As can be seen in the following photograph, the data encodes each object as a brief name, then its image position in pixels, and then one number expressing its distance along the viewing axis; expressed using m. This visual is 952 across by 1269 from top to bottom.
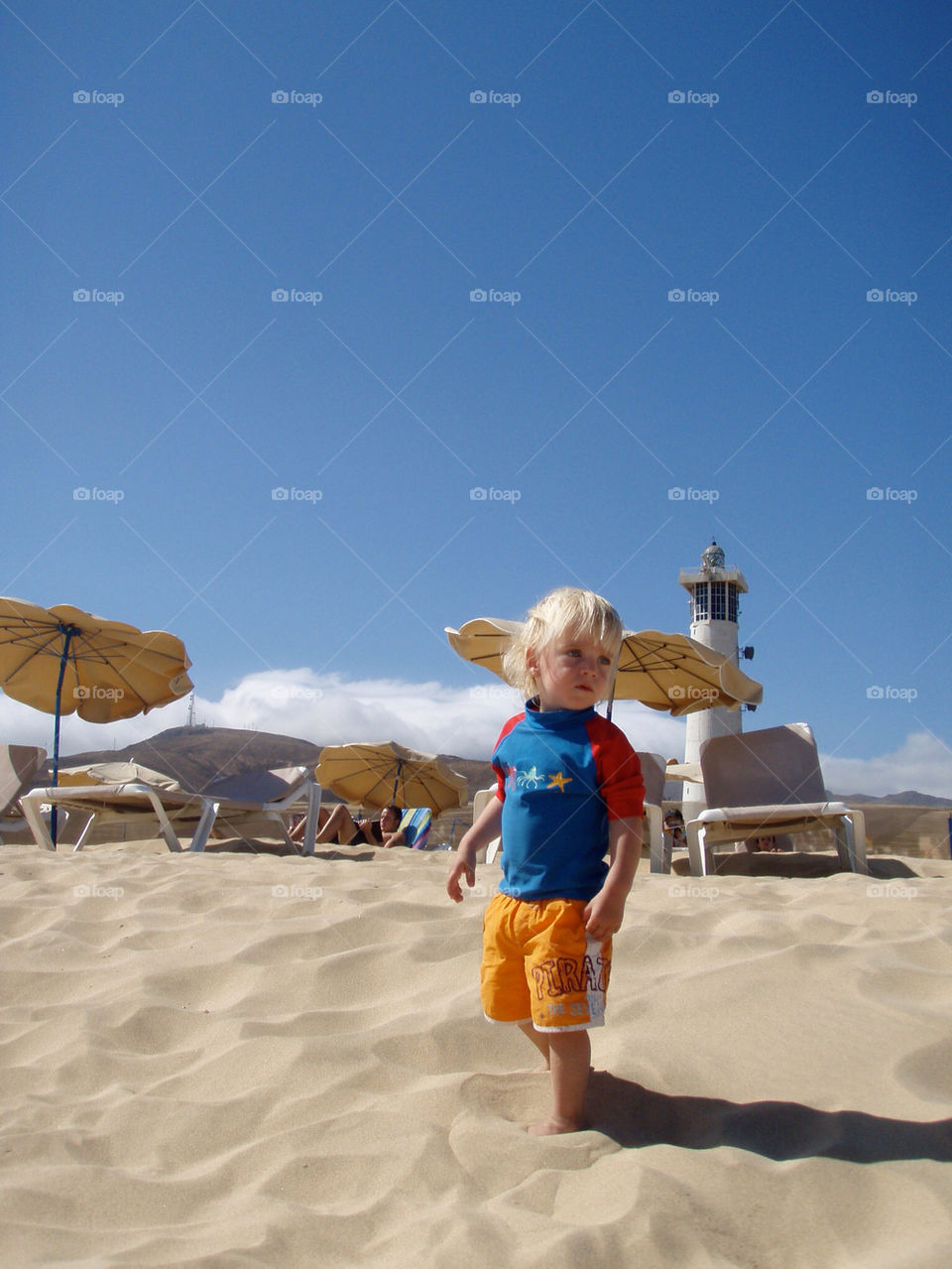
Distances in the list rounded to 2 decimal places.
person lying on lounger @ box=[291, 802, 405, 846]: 9.29
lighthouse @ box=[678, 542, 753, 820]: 34.84
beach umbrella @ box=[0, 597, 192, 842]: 7.63
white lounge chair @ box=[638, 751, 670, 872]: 5.45
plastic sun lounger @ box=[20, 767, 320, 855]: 6.07
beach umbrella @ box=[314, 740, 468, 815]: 11.97
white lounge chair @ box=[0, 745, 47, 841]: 7.67
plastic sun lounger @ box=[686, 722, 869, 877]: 5.48
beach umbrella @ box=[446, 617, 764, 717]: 6.98
